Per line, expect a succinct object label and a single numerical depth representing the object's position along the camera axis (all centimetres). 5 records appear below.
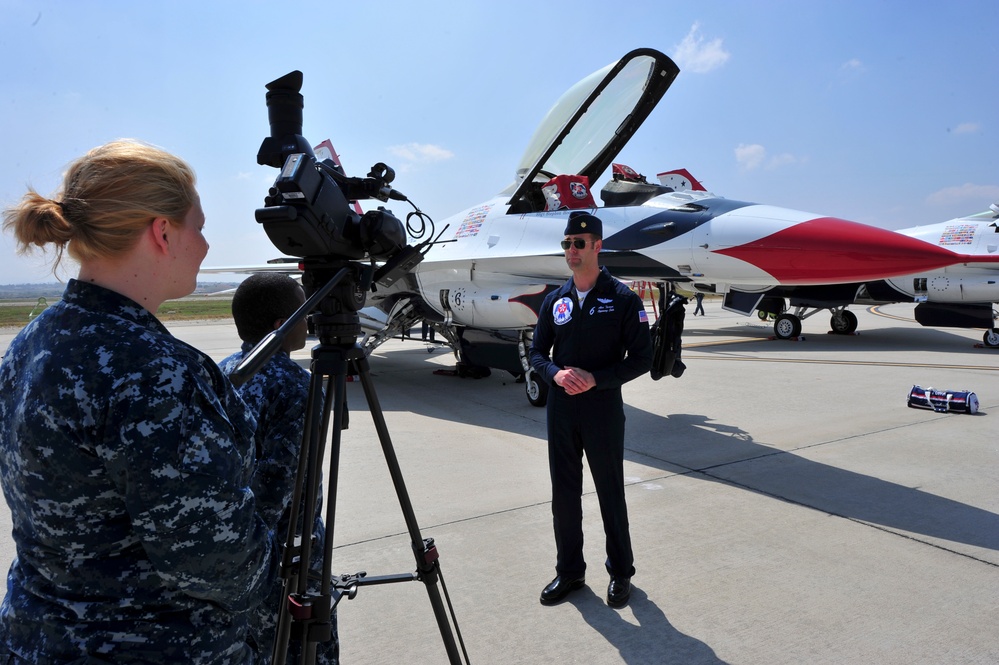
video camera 147
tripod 144
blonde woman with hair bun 103
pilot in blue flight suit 299
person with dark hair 175
